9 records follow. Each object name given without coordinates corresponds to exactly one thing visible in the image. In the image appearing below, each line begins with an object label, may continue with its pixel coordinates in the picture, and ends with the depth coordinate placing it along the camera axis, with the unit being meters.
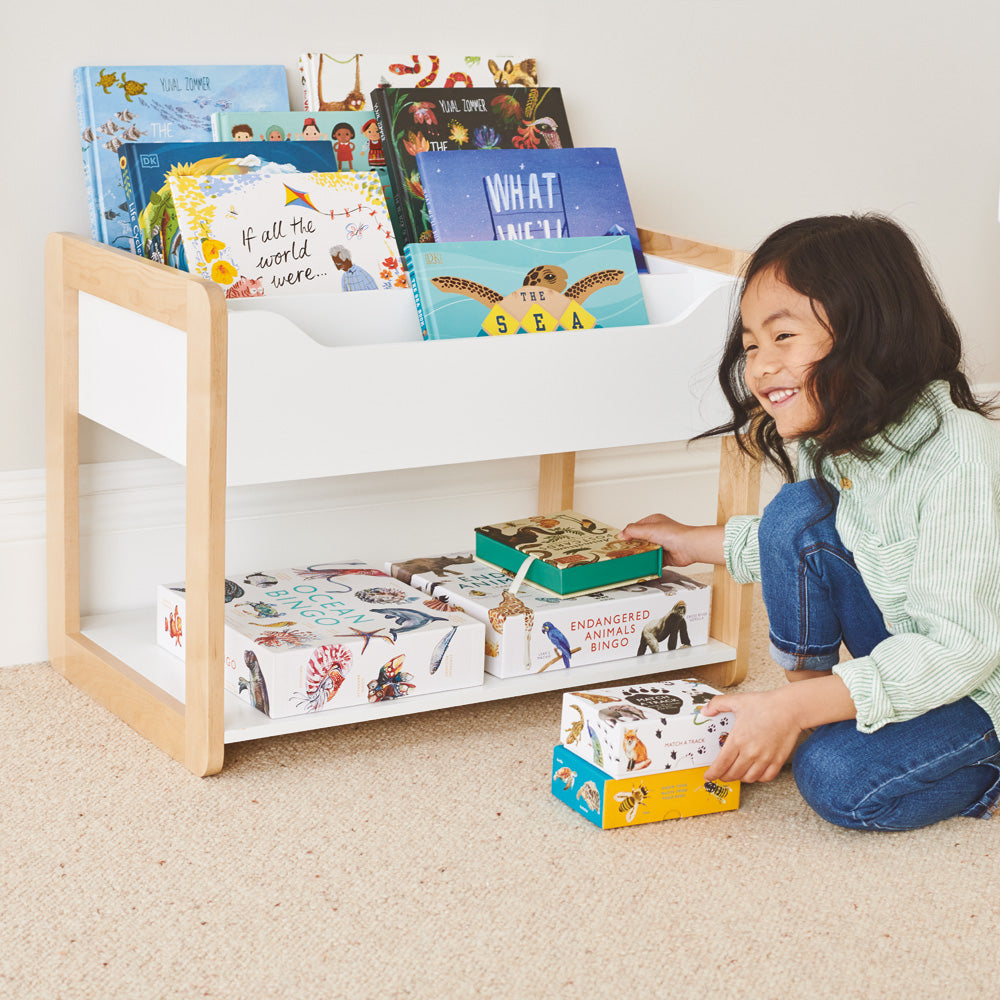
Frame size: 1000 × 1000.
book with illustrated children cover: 3.42
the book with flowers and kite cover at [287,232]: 3.26
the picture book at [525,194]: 3.39
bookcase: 3.10
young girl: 3.05
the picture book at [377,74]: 3.51
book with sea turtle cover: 3.28
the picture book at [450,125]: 3.45
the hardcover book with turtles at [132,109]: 3.38
